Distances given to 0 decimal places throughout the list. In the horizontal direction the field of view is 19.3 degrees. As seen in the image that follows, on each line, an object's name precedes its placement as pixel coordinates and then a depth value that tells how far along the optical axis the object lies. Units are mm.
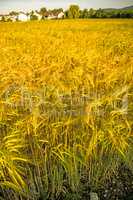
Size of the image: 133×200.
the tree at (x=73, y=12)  51922
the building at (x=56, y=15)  62706
